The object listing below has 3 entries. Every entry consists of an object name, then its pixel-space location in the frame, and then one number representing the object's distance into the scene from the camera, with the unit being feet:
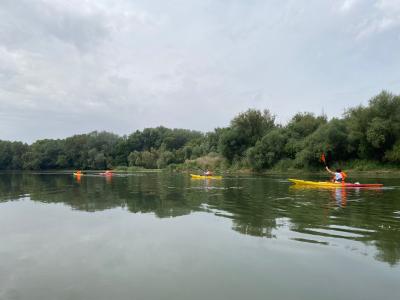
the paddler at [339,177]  83.15
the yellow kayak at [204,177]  138.82
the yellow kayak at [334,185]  78.59
